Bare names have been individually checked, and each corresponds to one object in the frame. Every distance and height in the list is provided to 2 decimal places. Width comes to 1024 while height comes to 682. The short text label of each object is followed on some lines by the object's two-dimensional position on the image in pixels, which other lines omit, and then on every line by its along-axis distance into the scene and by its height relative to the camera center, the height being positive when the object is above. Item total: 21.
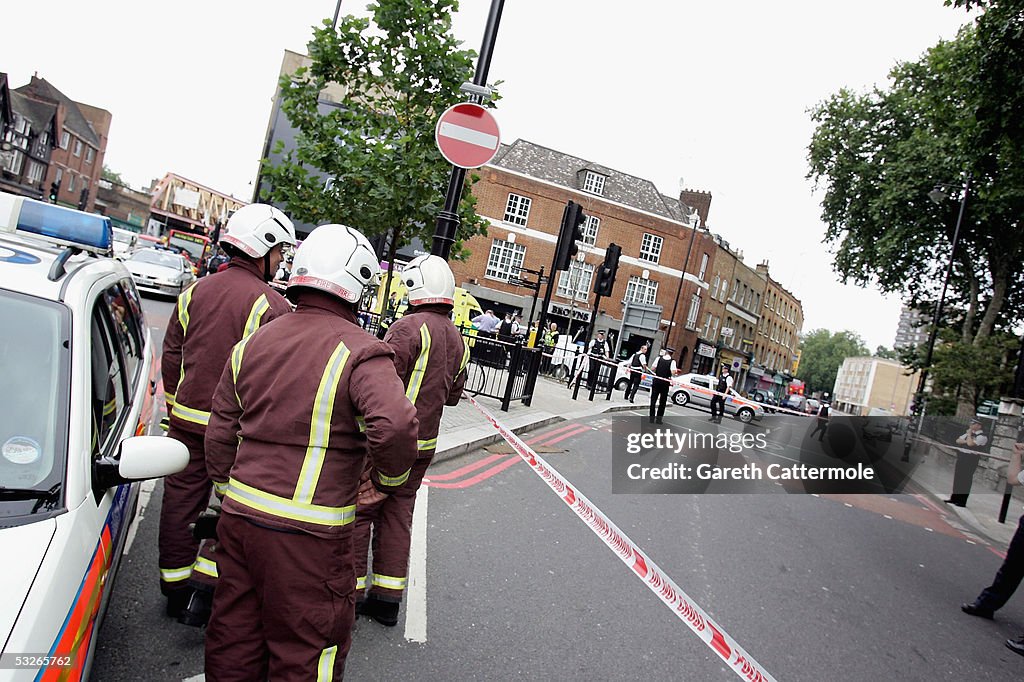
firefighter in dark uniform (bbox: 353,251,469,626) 3.80 -0.43
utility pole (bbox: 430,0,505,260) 6.23 +1.06
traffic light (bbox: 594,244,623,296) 16.31 +1.69
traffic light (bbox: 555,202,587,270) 12.16 +1.76
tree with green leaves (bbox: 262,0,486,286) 7.78 +1.88
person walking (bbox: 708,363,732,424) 19.96 -0.66
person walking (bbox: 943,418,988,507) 12.25 -0.49
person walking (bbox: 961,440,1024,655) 5.63 -1.12
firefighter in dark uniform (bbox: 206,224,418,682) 2.26 -0.64
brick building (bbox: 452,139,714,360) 38.94 +5.99
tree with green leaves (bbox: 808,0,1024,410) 23.94 +7.37
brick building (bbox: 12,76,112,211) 63.01 +7.91
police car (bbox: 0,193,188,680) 1.75 -0.72
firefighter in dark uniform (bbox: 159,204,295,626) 3.36 -0.53
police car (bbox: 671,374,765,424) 28.04 -1.02
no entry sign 5.83 +1.44
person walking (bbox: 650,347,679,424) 15.16 -0.48
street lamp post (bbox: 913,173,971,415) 20.84 +3.07
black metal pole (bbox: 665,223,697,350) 42.11 +4.77
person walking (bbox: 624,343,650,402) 20.71 -0.31
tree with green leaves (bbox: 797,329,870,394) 128.50 +6.93
